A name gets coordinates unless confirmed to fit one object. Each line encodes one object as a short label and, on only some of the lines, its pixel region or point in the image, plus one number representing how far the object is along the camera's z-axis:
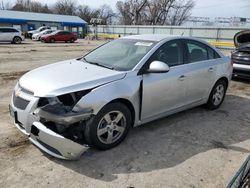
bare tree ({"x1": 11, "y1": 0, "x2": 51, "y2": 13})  58.32
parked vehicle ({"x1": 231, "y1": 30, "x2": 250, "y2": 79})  6.16
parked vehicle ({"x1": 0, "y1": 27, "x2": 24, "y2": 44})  19.39
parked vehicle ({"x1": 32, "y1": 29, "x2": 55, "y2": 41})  24.97
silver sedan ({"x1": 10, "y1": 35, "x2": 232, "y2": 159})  2.46
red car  23.15
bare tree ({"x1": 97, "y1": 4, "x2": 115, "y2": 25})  55.50
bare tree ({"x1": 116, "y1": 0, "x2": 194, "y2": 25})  46.01
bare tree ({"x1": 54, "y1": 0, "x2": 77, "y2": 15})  55.88
